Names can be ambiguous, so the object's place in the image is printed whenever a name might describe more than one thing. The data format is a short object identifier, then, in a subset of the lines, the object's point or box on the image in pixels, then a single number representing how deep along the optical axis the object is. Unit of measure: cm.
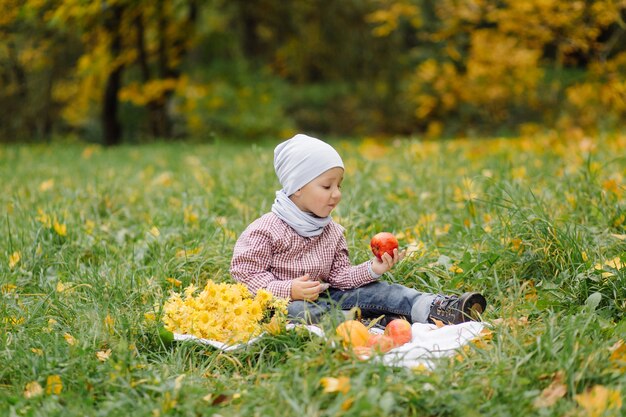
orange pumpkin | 241
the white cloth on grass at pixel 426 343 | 238
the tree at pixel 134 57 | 1073
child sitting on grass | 287
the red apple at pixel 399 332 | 265
